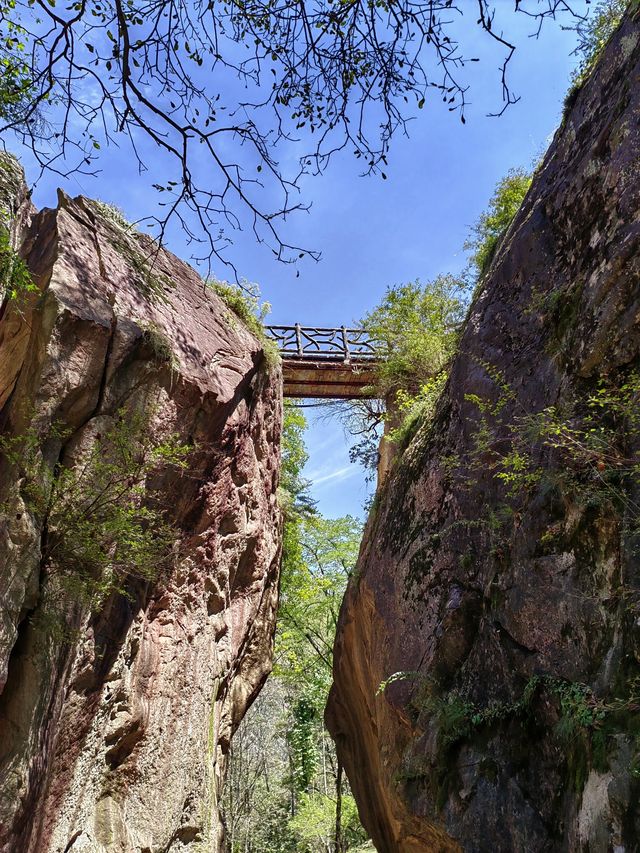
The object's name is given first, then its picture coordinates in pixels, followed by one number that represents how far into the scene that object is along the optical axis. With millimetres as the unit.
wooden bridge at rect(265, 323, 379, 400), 14953
